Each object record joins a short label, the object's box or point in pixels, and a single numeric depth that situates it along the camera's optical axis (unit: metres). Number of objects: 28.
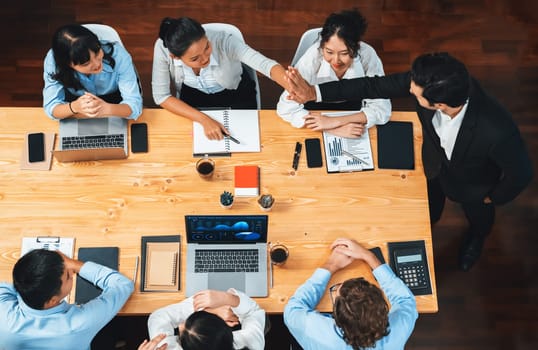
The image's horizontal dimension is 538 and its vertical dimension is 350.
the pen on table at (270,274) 2.38
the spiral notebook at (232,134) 2.61
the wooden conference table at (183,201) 2.42
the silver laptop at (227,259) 2.35
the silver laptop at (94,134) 2.59
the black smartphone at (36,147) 2.53
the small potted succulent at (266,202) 2.46
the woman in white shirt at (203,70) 2.50
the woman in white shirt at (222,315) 2.26
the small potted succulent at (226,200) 2.46
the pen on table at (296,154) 2.59
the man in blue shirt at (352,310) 2.05
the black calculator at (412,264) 2.40
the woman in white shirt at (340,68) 2.51
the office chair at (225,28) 2.76
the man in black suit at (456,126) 2.12
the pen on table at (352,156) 2.60
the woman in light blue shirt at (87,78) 2.45
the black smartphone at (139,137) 2.59
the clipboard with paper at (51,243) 2.40
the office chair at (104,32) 2.71
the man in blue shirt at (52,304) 2.08
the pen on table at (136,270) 2.37
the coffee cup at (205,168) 2.52
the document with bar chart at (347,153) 2.59
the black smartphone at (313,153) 2.59
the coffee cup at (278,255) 2.38
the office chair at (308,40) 2.77
